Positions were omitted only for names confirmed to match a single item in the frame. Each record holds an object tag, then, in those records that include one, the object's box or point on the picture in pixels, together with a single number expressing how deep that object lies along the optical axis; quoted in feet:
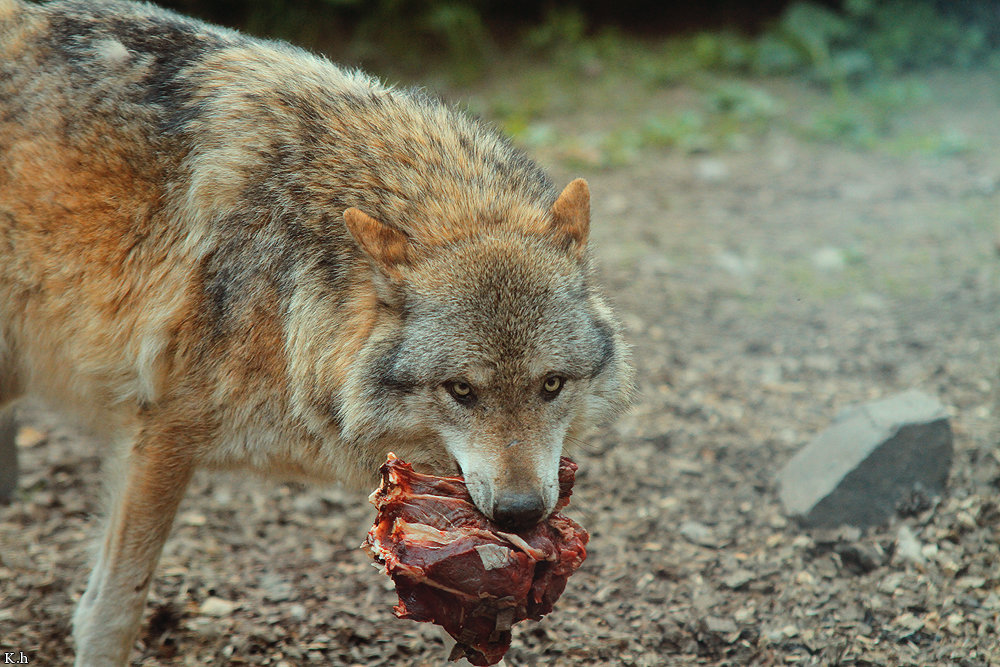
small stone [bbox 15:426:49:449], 34.06
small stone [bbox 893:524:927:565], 25.52
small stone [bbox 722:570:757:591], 25.99
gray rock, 26.81
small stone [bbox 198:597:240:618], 26.05
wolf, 19.98
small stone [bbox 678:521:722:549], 27.96
